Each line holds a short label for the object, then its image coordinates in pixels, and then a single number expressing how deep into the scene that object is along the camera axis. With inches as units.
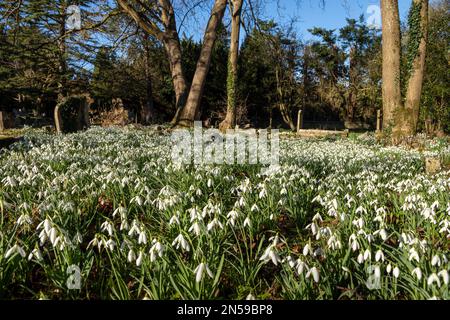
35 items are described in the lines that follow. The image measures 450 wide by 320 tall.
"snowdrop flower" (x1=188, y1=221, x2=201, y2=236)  88.1
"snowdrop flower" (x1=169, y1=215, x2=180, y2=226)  97.0
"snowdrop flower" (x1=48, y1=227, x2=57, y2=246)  80.4
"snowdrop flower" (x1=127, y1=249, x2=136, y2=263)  81.2
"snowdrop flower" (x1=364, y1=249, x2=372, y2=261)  80.4
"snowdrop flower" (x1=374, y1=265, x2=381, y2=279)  72.7
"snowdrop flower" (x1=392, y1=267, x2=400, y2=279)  73.5
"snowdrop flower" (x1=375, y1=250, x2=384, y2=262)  78.8
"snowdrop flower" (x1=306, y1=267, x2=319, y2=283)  70.9
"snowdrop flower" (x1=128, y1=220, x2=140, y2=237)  89.2
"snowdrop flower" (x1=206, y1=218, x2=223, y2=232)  91.9
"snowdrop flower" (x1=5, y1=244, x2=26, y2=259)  75.3
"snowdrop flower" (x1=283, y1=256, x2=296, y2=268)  77.0
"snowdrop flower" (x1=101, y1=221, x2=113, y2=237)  91.1
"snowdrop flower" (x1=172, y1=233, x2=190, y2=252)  82.1
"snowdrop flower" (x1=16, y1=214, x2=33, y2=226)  92.4
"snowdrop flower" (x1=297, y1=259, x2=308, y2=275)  71.9
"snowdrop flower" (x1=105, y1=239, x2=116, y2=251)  83.6
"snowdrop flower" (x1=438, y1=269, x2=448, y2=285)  66.8
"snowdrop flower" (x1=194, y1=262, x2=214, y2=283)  70.3
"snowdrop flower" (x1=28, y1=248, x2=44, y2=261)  78.0
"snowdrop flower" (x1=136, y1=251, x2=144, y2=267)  76.4
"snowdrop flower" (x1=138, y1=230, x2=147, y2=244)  83.9
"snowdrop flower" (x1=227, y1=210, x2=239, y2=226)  100.2
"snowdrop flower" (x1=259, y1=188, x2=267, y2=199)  125.1
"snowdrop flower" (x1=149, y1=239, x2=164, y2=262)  77.5
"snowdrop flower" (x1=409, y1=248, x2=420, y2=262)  75.7
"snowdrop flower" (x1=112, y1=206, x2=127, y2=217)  105.6
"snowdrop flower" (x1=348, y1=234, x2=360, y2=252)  85.6
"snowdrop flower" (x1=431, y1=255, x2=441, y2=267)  73.1
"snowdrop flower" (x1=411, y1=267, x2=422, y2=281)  70.2
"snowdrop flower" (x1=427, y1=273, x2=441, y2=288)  66.6
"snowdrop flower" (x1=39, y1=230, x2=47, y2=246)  84.4
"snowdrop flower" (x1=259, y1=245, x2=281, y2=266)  74.8
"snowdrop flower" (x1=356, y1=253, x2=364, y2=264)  81.2
